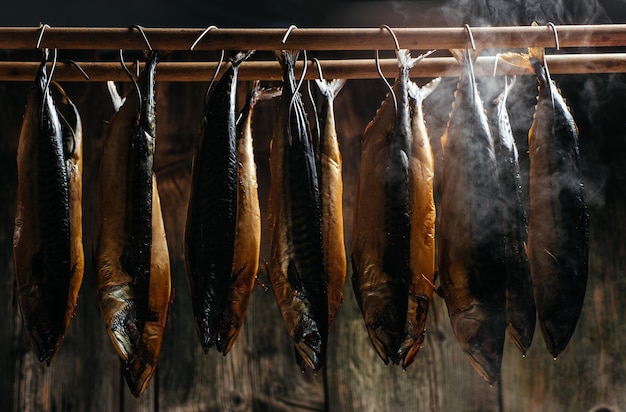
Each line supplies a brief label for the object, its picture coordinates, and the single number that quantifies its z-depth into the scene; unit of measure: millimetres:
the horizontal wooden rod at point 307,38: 1674
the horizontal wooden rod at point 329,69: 1875
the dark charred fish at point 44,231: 1584
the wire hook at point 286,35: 1708
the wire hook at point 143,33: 1672
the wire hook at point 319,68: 1810
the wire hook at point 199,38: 1683
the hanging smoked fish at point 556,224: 1669
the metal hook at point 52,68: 1650
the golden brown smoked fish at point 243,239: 1709
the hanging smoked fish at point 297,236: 1646
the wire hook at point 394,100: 1724
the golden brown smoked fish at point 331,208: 1747
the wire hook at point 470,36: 1733
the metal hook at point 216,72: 1708
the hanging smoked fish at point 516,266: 1673
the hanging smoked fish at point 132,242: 1606
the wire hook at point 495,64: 1872
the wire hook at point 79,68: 1825
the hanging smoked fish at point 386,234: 1654
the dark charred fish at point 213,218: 1617
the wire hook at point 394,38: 1723
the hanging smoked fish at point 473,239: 1627
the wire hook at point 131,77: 1672
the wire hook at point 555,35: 1764
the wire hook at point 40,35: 1656
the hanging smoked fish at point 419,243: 1715
